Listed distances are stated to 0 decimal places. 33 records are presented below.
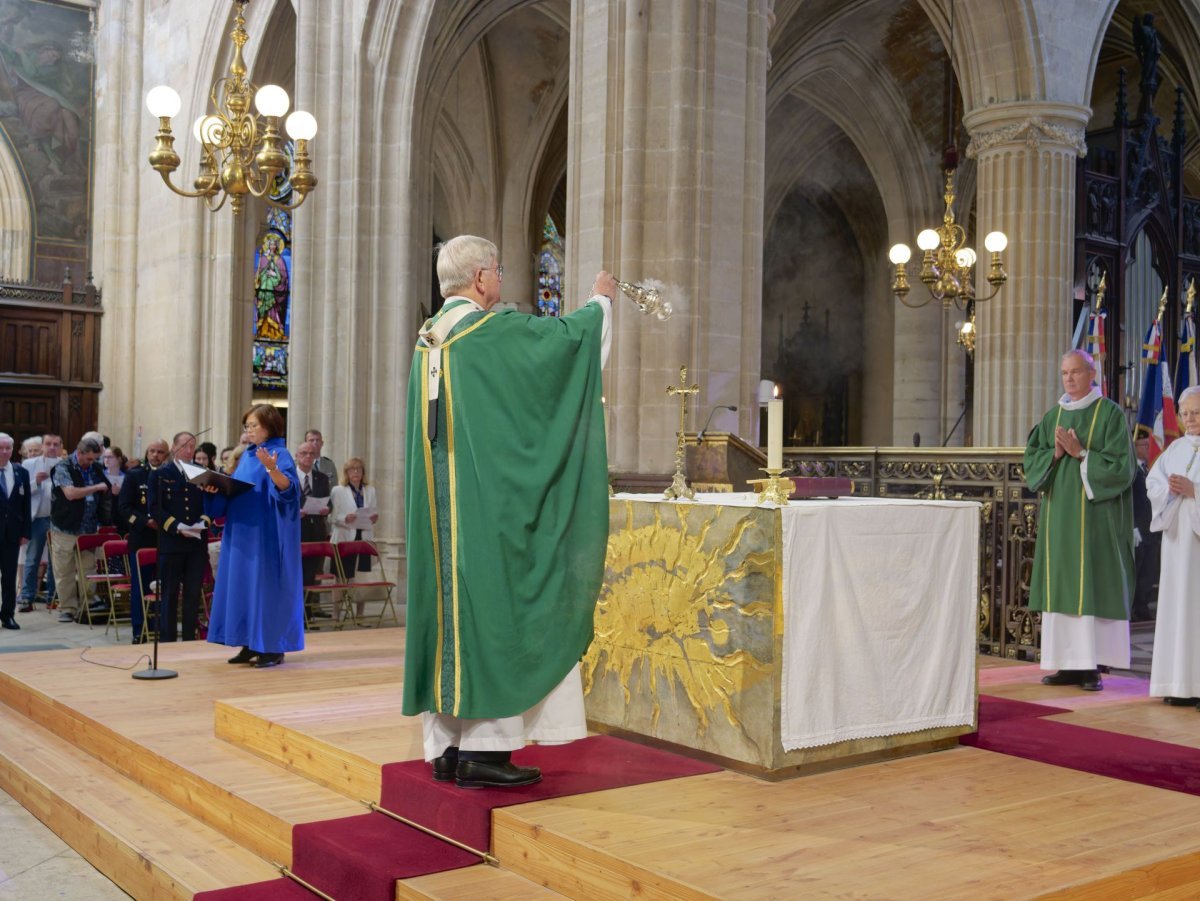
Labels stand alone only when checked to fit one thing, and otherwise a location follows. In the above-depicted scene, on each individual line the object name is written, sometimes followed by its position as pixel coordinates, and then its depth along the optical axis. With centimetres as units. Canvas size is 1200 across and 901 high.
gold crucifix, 449
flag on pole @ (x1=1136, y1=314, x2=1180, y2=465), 1114
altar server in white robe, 556
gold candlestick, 411
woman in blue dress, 680
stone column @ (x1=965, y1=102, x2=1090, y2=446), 1234
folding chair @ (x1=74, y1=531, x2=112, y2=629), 1027
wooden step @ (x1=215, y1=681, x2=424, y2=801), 428
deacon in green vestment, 607
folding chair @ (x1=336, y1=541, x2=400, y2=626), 936
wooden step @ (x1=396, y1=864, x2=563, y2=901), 327
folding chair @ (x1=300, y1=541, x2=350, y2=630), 935
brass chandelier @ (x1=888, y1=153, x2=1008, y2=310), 1258
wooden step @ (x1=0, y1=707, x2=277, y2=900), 404
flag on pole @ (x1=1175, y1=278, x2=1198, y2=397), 1351
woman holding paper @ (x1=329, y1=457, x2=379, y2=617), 1066
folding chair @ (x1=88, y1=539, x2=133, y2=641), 909
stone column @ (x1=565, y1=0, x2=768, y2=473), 857
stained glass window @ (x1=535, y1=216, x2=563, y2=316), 2367
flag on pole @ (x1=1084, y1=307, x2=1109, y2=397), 1316
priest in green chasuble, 371
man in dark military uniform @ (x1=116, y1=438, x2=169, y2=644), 821
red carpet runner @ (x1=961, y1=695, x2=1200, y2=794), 414
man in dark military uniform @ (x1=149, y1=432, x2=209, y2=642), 766
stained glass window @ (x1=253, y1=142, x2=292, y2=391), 2350
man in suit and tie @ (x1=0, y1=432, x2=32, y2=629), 1028
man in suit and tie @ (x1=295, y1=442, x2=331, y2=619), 995
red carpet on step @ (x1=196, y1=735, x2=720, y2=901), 352
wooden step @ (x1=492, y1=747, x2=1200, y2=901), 298
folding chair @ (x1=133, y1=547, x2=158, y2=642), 846
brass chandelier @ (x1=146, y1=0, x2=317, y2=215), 840
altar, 396
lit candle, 414
